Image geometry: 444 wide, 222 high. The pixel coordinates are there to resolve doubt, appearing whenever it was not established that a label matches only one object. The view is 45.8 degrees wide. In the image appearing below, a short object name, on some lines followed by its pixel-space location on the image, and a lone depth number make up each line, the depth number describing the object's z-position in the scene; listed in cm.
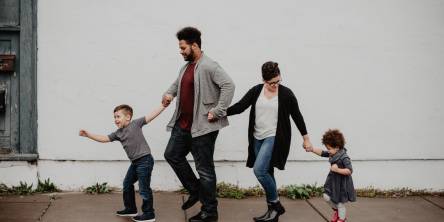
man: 488
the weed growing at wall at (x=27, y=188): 596
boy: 492
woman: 496
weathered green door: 603
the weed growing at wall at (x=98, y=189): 608
